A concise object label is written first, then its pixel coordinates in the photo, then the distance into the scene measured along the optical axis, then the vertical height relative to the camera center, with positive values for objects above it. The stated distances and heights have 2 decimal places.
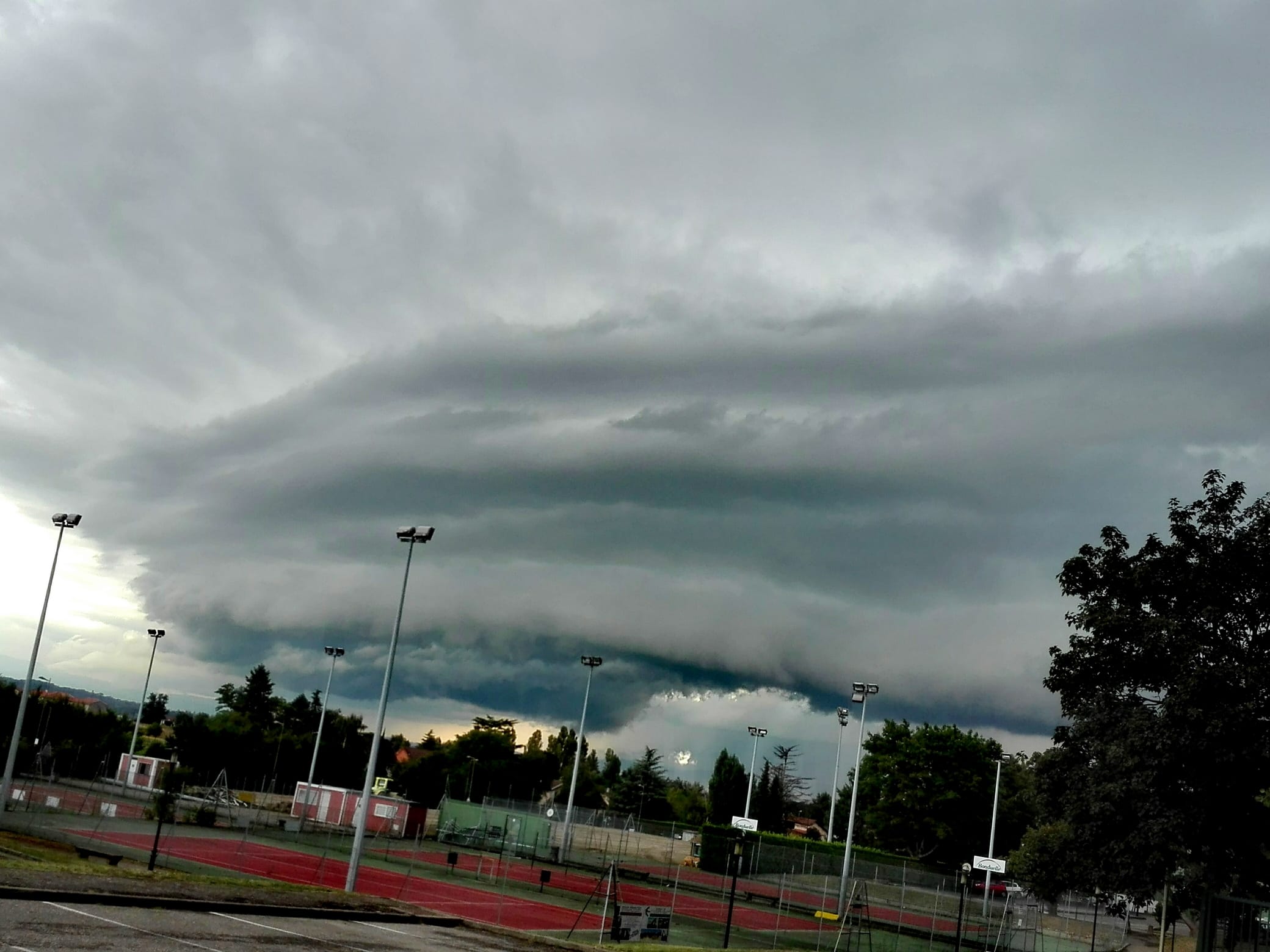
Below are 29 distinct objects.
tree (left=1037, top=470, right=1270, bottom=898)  25.44 +1.52
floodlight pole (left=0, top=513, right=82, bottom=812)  42.56 -3.31
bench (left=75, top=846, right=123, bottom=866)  33.25 -7.26
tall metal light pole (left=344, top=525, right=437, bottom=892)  33.16 -2.50
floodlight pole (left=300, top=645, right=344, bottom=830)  64.24 -6.53
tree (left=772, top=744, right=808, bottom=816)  159.12 -9.67
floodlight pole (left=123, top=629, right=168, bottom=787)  89.56 -0.79
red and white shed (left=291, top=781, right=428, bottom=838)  72.50 -10.20
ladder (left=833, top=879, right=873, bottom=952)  34.78 -6.96
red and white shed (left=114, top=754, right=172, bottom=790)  92.06 -12.61
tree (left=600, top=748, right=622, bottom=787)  168.00 -11.09
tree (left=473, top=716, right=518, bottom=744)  171.62 -7.40
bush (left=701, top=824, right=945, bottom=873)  66.31 -8.43
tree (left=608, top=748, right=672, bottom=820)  144.50 -12.22
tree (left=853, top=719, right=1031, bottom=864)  90.81 -4.28
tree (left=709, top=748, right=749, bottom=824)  122.75 -8.37
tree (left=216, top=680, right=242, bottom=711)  158.75 -8.54
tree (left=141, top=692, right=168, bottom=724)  188.50 -14.04
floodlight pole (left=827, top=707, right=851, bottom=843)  66.94 +0.61
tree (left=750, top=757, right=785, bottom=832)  126.00 -9.99
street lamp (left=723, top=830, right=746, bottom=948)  29.61 -3.85
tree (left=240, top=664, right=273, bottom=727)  158.88 -7.49
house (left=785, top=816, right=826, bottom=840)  154.38 -15.84
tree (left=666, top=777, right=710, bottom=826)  138.88 -12.57
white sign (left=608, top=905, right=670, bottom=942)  28.58 -5.81
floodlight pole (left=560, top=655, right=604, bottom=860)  62.83 -5.44
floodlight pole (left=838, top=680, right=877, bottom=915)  53.17 +1.58
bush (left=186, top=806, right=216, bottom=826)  63.81 -10.42
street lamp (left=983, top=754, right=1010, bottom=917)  51.03 -4.94
